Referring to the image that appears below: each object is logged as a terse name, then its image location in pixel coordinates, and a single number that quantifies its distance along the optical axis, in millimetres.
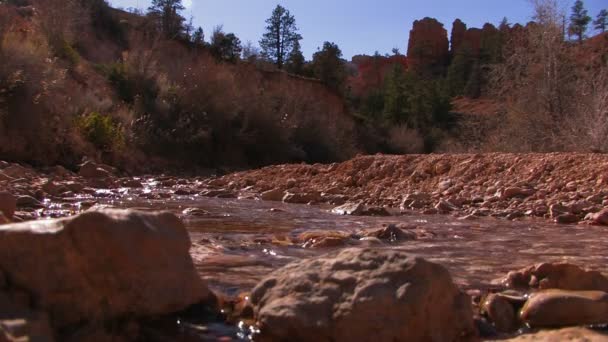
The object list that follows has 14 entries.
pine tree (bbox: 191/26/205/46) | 39969
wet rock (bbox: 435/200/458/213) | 8500
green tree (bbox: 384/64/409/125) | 44750
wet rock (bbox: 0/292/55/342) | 1973
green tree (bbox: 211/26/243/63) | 39344
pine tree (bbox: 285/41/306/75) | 44312
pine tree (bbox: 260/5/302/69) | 46312
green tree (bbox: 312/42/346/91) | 42656
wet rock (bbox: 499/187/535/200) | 8773
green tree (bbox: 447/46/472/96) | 57031
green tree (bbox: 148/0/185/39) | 39312
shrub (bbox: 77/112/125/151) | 15359
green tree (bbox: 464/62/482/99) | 53625
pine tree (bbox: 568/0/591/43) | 49297
